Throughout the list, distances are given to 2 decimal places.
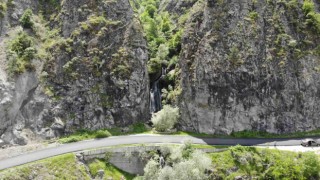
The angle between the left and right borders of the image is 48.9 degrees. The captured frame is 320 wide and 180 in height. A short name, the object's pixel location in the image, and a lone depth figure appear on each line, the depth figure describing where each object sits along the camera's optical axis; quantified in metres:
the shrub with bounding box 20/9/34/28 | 58.59
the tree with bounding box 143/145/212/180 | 40.50
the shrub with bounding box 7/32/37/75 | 53.16
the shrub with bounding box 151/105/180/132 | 52.34
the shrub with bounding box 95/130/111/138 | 50.62
